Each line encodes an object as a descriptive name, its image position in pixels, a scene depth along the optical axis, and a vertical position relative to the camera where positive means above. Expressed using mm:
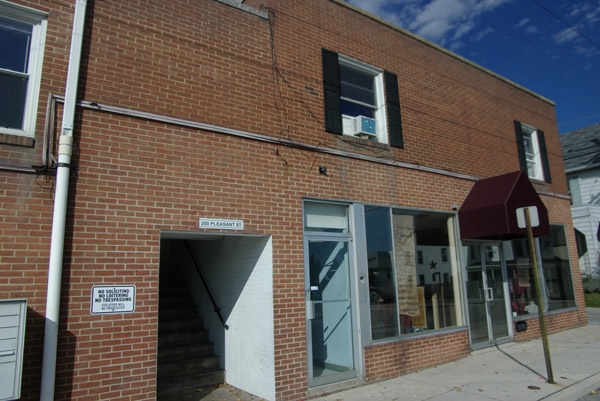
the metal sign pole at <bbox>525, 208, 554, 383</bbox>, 6727 -717
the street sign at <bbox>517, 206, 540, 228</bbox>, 7168 +955
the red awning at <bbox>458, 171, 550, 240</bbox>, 8391 +1386
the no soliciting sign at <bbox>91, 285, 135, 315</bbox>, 5035 -83
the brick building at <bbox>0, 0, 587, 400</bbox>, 4984 +1248
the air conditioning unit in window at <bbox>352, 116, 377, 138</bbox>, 8141 +2827
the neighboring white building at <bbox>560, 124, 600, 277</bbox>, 21031 +4735
